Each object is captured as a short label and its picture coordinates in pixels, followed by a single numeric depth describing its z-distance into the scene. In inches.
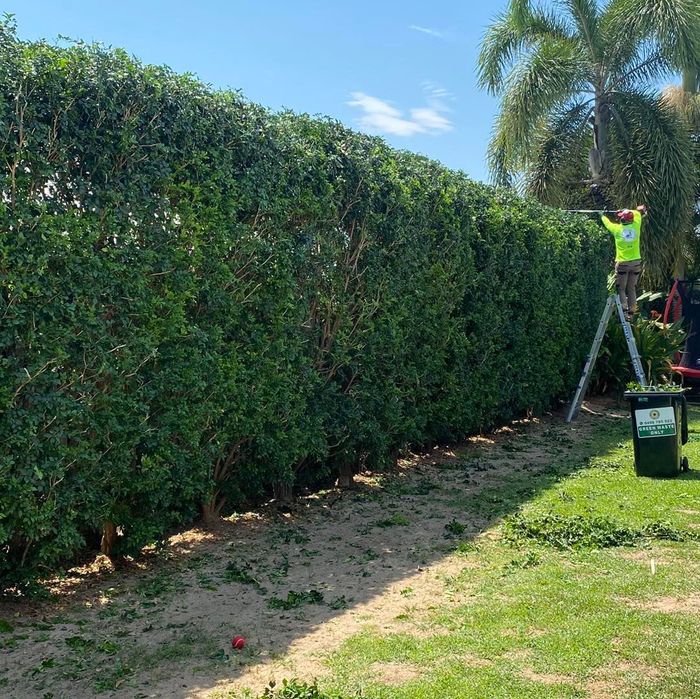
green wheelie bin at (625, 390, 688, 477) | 321.4
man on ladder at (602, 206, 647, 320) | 455.8
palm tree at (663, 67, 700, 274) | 922.0
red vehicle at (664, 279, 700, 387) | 606.2
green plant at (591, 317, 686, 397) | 555.5
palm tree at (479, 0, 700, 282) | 721.0
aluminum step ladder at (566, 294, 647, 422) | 426.6
